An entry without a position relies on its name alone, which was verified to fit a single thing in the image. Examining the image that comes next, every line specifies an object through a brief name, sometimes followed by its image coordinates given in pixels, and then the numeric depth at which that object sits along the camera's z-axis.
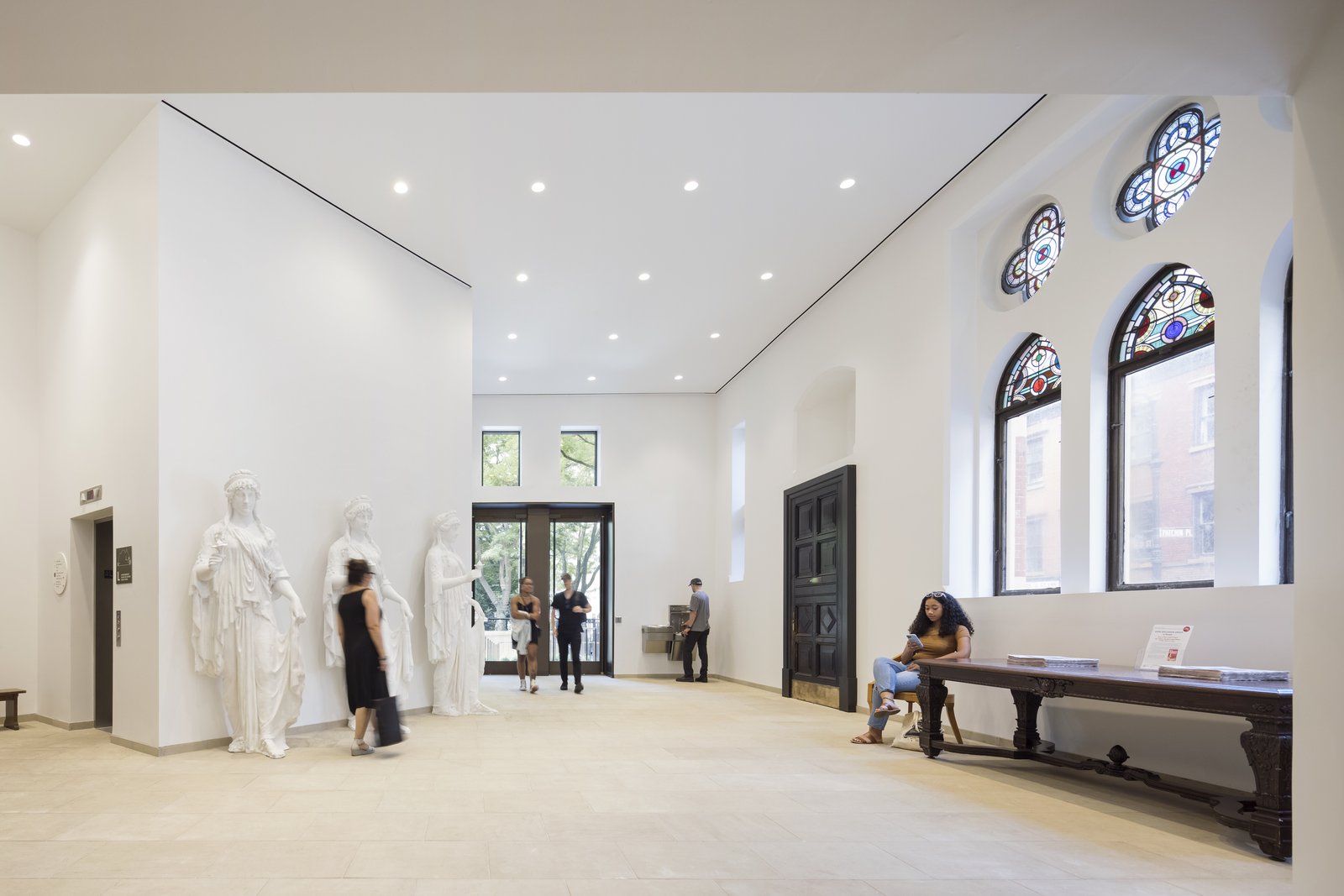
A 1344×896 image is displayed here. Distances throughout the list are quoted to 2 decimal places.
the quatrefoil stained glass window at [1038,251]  7.46
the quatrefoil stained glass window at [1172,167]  5.81
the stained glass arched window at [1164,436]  5.74
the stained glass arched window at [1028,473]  7.34
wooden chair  7.31
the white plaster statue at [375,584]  8.34
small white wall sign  8.75
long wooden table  4.12
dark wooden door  10.23
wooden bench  8.56
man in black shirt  12.70
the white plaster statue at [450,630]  9.54
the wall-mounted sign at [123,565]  7.39
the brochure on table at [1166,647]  5.21
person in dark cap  15.05
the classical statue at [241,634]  6.96
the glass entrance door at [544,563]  16.20
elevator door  8.77
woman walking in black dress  6.71
